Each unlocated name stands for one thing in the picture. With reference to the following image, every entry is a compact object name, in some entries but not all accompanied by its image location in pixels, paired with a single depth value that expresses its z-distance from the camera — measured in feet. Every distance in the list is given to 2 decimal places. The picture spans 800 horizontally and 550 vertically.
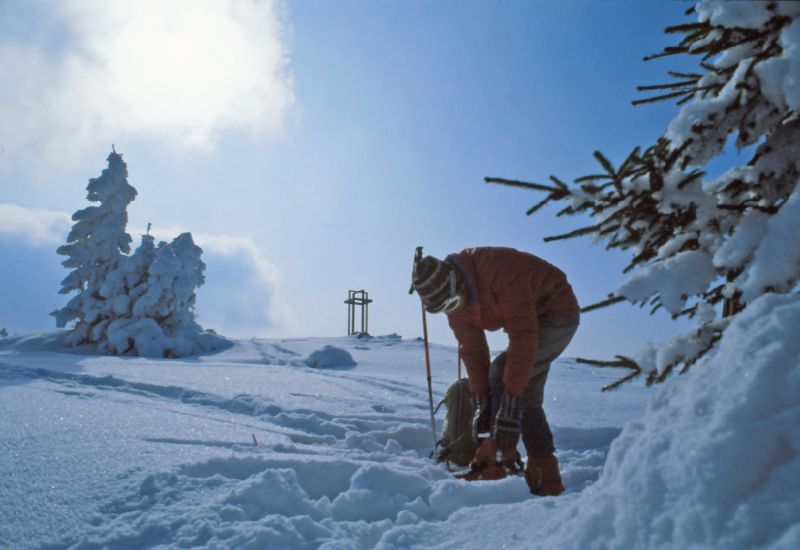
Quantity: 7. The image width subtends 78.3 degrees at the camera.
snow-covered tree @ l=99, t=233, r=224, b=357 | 64.80
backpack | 13.46
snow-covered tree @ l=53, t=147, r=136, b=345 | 70.18
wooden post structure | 113.19
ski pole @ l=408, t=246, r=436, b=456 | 12.49
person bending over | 10.95
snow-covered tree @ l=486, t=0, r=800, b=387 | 4.27
